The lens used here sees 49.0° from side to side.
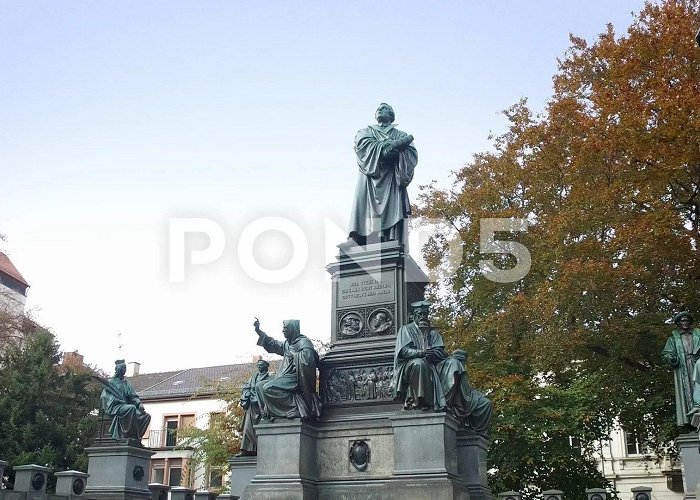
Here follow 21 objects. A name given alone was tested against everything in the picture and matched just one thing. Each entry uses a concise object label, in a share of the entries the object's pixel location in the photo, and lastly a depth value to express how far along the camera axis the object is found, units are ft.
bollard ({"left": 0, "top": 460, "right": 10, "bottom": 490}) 40.51
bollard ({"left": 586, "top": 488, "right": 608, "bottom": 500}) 43.65
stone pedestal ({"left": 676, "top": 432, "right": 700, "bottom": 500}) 41.63
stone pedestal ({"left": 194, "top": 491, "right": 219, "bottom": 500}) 53.59
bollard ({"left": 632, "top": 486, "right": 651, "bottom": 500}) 43.77
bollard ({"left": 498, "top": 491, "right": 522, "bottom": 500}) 43.51
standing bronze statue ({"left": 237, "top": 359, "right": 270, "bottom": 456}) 43.06
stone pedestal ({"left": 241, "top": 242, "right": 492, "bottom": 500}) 32.09
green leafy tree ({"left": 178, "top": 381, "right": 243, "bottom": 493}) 105.60
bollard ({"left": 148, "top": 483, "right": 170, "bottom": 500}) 56.44
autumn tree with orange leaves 56.95
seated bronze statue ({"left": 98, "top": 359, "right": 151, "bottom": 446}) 53.26
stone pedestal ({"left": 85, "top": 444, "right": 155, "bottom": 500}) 51.67
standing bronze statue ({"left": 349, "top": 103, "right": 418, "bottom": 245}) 40.91
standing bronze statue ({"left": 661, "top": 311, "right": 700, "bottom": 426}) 40.81
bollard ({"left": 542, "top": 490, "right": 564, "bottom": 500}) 43.88
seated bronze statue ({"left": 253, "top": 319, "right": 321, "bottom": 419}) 35.53
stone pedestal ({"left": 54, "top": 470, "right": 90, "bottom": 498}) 49.24
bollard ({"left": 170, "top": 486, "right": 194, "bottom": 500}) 55.93
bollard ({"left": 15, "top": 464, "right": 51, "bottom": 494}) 43.45
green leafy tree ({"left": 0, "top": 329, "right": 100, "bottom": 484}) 80.18
